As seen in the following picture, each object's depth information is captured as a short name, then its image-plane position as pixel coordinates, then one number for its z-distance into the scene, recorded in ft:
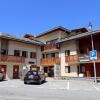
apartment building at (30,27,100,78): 53.98
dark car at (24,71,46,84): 38.66
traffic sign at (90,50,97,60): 40.54
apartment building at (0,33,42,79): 58.13
